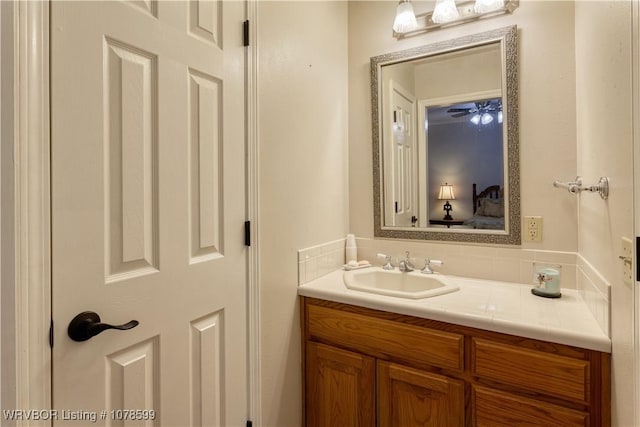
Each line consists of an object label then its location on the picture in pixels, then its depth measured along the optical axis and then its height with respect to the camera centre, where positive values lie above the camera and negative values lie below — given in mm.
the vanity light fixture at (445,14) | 1606 +1035
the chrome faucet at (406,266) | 1790 -285
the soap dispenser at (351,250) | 1965 -212
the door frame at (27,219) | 700 -2
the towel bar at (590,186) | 1021 +95
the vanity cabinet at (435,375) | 1063 -611
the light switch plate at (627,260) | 808 -124
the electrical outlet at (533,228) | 1560 -73
